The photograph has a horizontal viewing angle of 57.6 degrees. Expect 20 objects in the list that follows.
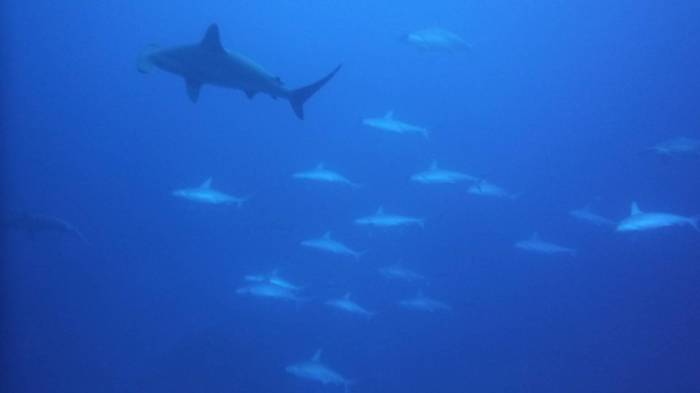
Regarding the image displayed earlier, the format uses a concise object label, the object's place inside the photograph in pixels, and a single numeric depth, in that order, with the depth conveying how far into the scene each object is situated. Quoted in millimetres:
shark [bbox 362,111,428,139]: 12961
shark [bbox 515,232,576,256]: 12578
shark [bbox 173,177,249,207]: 11031
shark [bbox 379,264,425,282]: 12320
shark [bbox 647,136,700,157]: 10727
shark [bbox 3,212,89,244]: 11523
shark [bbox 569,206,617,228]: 12711
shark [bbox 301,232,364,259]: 12352
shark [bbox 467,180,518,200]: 12344
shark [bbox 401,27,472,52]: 12219
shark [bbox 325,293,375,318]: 11609
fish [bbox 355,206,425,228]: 12188
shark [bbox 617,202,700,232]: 9453
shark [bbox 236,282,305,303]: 10758
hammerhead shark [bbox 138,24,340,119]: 5480
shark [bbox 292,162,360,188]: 12516
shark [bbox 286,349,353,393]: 10766
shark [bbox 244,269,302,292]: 10695
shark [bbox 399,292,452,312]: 12266
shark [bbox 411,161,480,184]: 12344
